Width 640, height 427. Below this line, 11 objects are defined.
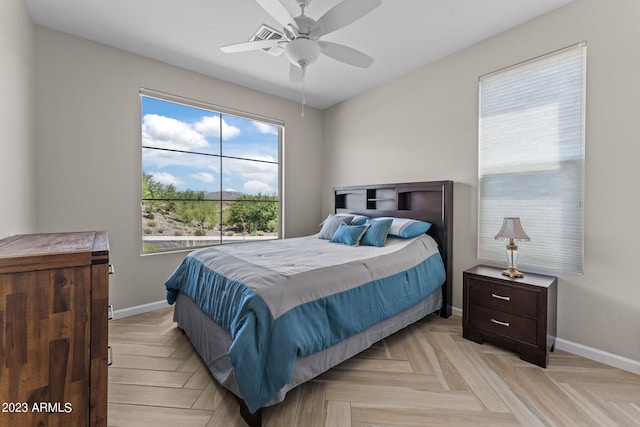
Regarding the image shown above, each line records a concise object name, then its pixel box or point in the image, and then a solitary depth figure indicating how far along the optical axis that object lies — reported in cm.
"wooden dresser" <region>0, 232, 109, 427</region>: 98
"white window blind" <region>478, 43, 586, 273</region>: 230
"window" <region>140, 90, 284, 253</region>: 384
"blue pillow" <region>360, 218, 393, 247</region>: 293
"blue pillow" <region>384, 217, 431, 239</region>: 298
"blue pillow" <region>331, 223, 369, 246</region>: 304
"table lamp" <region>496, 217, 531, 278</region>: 229
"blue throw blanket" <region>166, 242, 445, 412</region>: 148
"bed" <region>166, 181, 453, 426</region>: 154
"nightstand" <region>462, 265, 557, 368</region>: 211
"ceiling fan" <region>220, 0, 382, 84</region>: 174
